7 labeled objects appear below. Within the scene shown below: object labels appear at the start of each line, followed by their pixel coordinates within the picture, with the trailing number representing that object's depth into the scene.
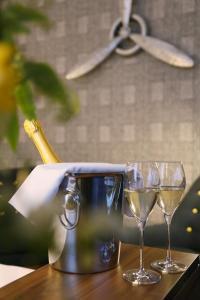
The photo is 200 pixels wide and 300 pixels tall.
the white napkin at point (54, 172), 0.57
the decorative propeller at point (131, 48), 1.72
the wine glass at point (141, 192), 0.58
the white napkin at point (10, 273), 0.65
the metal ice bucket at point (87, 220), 0.59
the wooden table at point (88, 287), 0.53
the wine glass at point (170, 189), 0.64
